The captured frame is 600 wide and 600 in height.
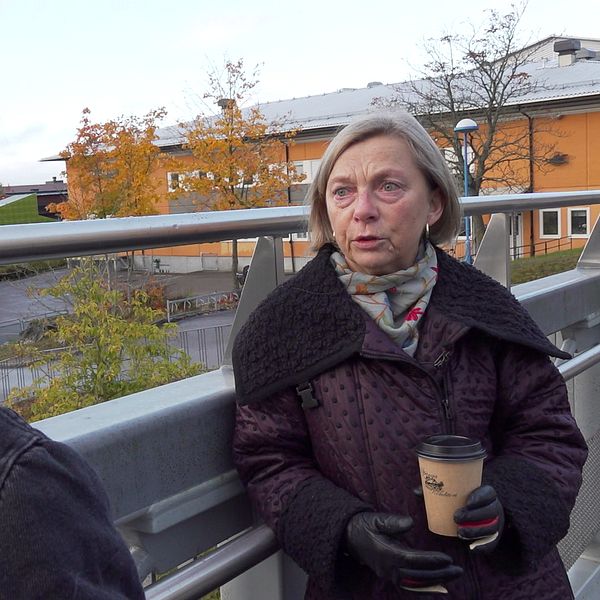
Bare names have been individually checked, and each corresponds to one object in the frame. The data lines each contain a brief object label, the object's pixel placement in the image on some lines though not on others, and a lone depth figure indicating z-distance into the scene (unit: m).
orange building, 32.38
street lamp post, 23.06
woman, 1.89
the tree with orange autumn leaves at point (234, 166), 31.03
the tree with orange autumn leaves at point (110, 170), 28.78
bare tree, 33.00
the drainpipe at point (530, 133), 33.50
